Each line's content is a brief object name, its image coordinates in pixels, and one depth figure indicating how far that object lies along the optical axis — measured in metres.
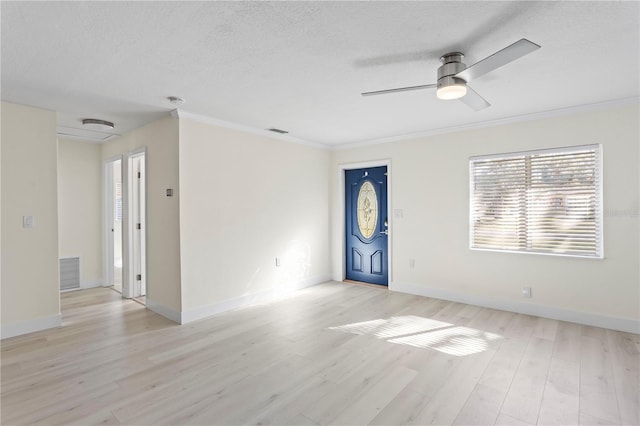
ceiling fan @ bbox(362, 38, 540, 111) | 1.94
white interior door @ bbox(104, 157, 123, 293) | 5.55
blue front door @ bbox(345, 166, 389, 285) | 5.50
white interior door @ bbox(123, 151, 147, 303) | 4.84
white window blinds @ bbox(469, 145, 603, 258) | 3.71
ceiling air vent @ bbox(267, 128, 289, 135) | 4.73
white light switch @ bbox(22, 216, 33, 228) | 3.50
